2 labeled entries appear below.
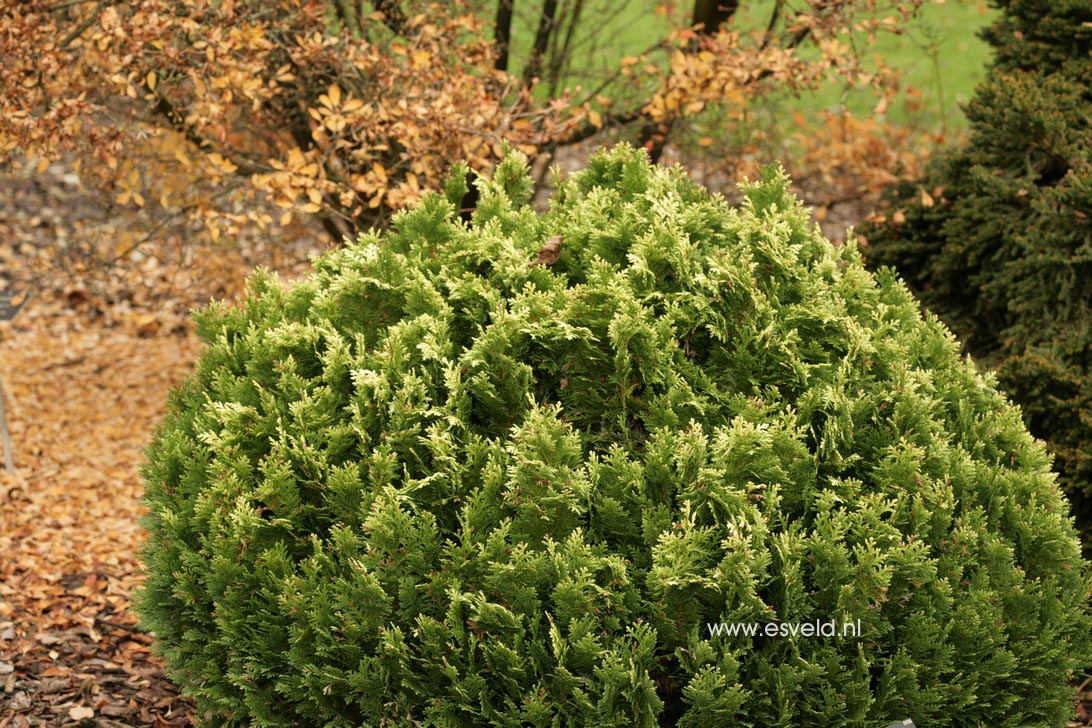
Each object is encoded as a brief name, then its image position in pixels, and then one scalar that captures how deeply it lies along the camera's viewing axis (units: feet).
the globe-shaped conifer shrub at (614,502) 17.89
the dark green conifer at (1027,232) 29.27
